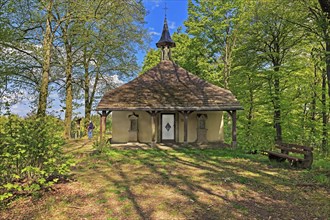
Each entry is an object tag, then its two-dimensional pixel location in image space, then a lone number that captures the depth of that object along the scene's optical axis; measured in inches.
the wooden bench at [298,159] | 340.8
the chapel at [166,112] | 565.0
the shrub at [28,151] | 214.2
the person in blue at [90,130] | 782.5
